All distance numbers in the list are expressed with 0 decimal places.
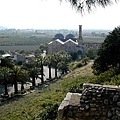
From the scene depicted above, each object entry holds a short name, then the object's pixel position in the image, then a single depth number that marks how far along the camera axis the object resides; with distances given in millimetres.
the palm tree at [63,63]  40528
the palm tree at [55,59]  38006
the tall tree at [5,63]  37341
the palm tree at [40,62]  34469
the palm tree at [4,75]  26062
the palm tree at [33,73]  30594
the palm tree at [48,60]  36125
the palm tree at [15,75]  26078
